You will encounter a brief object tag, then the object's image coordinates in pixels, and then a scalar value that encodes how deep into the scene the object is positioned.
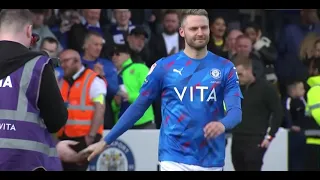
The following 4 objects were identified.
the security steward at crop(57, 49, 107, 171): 21.44
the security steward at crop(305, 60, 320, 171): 17.20
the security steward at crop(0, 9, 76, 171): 12.42
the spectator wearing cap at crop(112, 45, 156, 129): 22.84
